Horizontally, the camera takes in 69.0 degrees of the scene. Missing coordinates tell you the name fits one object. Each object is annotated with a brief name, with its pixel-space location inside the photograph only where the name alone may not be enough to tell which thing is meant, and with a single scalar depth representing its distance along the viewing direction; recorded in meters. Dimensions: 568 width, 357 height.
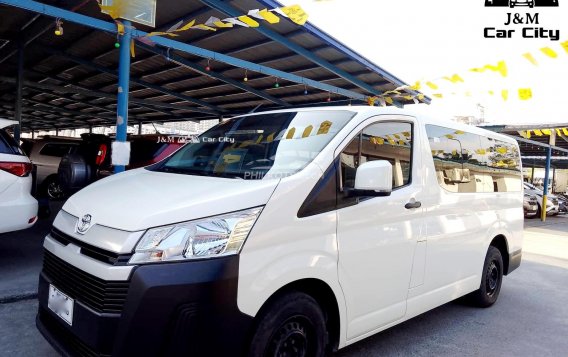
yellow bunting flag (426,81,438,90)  6.54
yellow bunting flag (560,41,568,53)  4.77
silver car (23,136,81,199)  10.75
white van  2.01
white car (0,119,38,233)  4.19
